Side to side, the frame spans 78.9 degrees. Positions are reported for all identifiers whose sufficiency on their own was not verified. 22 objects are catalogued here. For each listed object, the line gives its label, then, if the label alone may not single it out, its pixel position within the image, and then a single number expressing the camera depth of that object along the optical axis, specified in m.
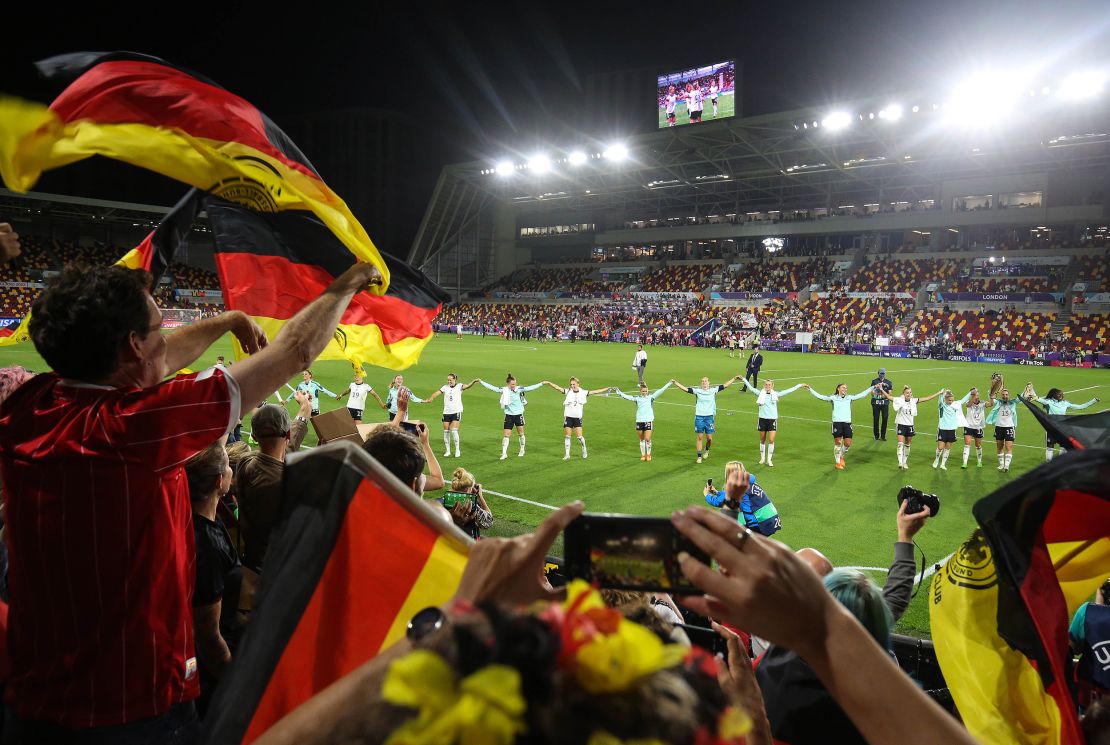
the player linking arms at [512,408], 15.20
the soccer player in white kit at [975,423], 14.83
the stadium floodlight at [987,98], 30.20
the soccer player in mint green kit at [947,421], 14.40
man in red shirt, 1.92
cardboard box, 5.61
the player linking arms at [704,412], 15.04
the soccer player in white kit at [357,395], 16.55
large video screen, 40.81
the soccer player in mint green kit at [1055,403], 14.07
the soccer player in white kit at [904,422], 14.48
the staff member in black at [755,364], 24.88
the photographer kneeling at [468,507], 5.43
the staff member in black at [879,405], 16.97
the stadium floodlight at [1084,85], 28.09
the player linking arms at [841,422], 14.53
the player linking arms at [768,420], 14.72
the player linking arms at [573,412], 15.30
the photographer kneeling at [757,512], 7.34
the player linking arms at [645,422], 15.02
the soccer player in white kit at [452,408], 15.60
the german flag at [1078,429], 2.82
